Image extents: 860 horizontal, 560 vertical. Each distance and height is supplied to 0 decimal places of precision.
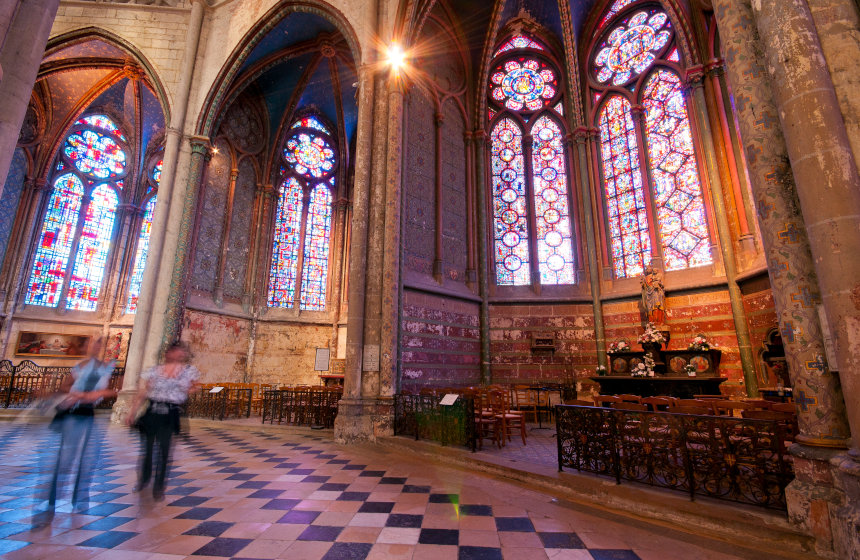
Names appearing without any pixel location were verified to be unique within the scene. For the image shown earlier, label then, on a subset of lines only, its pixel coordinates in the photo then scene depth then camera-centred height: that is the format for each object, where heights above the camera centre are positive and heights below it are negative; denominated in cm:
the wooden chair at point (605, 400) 548 -38
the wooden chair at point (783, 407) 398 -36
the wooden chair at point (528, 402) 1008 -80
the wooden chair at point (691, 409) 448 -42
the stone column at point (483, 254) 1243 +399
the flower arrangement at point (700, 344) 903 +66
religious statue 1073 +214
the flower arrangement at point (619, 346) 1052 +71
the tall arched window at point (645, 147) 1136 +705
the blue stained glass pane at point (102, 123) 1847 +1169
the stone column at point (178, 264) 1123 +318
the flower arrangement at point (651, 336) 990 +92
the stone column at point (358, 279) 784 +201
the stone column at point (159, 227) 1090 +422
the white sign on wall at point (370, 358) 826 +29
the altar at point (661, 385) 848 -28
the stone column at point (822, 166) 287 +164
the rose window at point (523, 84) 1491 +1095
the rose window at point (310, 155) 1861 +1036
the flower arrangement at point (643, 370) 920 +7
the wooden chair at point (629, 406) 503 -44
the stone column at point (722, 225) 924 +377
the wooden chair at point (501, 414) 636 -69
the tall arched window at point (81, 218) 1712 +700
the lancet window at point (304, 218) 1770 +717
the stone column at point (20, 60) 328 +274
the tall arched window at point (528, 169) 1370 +741
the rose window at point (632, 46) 1266 +1085
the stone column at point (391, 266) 816 +232
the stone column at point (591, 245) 1218 +415
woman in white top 366 -32
